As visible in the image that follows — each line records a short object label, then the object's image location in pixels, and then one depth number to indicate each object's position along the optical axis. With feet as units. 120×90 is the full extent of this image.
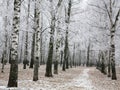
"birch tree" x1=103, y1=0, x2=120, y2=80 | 55.53
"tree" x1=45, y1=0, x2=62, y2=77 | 51.84
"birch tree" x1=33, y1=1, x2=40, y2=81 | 42.48
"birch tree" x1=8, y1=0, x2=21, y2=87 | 30.55
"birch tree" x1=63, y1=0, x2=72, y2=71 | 81.75
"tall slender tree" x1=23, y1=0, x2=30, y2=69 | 76.01
